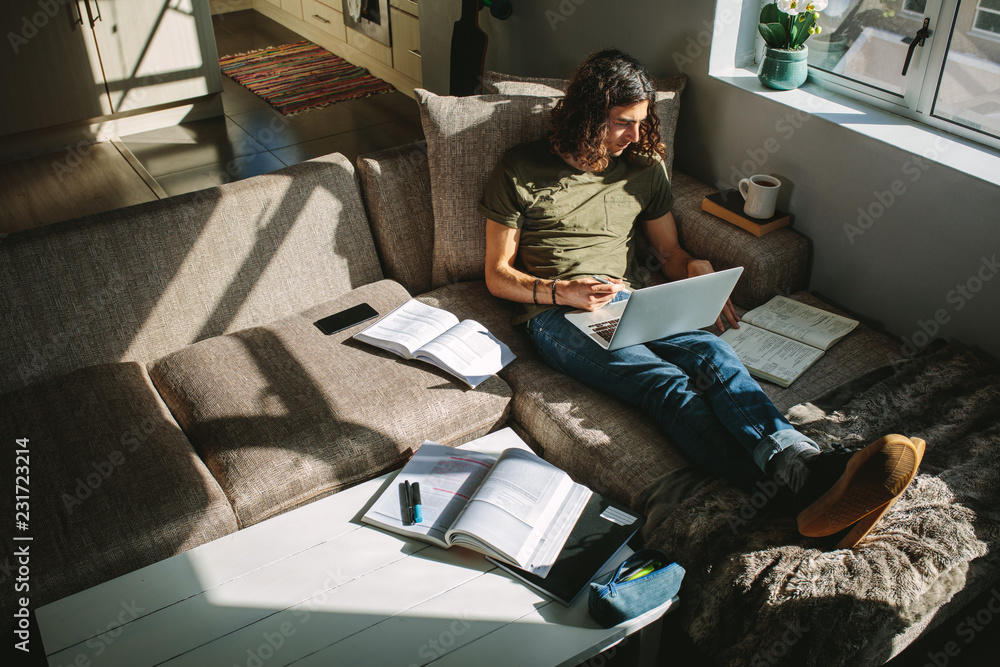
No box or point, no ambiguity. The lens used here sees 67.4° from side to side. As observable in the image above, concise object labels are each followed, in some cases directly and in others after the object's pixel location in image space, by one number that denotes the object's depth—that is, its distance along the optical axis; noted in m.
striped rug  4.93
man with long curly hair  1.69
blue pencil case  1.33
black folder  1.42
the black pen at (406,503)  1.54
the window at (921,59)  2.00
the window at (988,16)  1.93
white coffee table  1.31
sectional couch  1.64
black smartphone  2.12
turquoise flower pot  2.33
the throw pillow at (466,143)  2.19
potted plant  2.30
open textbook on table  1.46
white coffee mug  2.25
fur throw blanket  1.37
